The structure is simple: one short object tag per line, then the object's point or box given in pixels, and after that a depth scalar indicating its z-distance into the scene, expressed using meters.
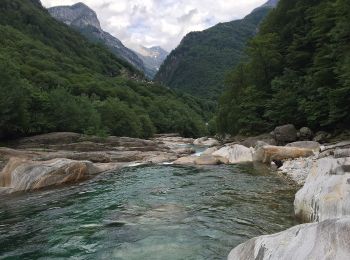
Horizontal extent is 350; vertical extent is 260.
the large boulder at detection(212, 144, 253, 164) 35.62
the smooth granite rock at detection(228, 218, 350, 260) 6.67
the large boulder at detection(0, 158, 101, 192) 24.20
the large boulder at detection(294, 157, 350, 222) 10.88
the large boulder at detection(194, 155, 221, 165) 34.41
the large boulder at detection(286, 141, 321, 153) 34.34
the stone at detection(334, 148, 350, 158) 20.34
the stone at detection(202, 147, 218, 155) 44.21
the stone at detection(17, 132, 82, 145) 45.12
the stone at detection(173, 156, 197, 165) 35.12
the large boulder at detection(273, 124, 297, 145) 43.47
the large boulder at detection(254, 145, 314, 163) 31.73
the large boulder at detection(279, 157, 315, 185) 23.31
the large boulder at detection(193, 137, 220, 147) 72.51
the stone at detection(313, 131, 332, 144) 39.93
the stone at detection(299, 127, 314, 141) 43.57
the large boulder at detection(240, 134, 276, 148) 43.91
